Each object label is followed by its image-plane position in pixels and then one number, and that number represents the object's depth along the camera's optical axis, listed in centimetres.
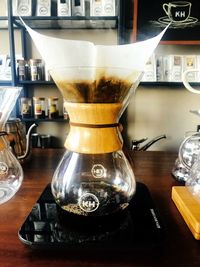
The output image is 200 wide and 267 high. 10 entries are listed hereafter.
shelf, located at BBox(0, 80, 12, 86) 188
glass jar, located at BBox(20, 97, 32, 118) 184
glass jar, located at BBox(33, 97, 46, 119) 183
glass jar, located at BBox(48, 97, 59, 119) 186
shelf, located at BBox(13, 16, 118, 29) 167
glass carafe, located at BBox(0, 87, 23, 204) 53
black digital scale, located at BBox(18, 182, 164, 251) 36
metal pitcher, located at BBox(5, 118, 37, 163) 80
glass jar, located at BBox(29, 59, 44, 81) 177
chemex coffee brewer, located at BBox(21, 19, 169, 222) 38
